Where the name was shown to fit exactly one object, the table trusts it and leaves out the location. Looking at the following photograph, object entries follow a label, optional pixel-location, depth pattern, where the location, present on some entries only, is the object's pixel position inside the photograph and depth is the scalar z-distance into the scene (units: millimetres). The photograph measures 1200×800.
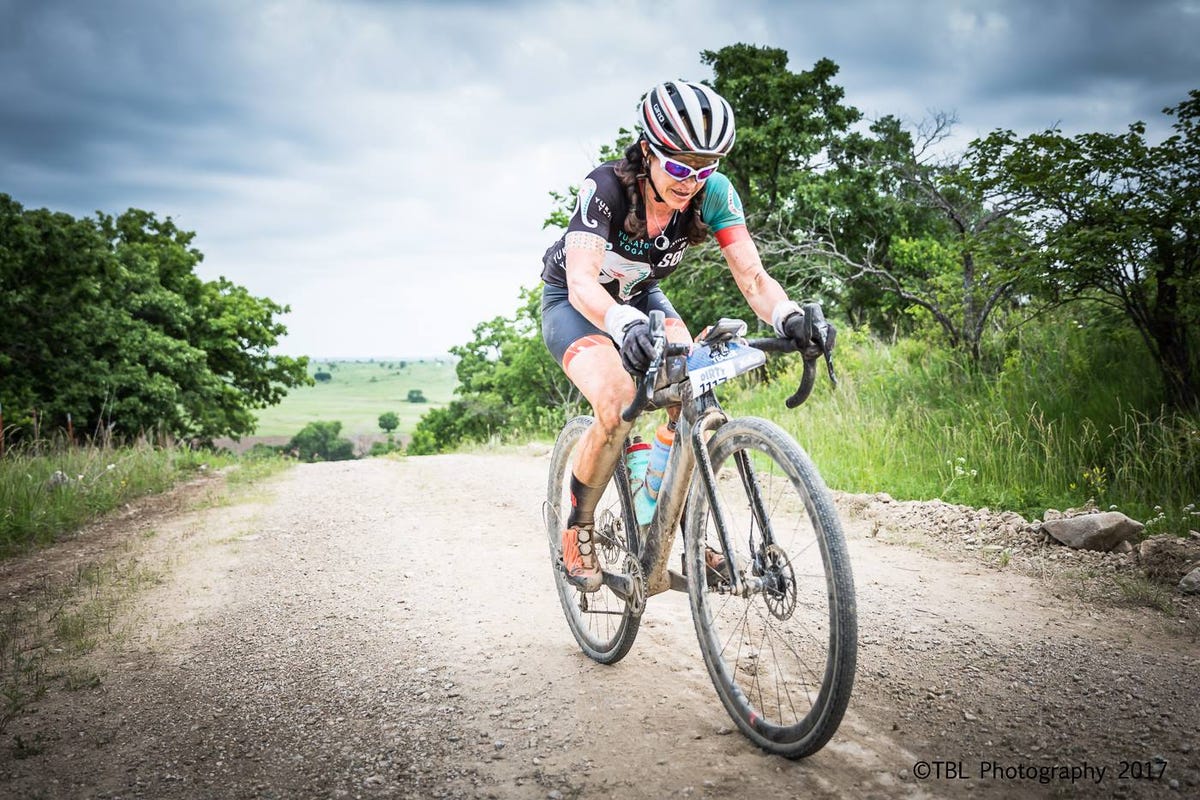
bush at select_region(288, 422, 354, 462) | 67388
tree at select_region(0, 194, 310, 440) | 18844
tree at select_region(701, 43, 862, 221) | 20672
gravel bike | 2541
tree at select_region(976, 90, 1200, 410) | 6219
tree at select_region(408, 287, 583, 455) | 35219
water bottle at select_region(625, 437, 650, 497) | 3648
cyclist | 3250
